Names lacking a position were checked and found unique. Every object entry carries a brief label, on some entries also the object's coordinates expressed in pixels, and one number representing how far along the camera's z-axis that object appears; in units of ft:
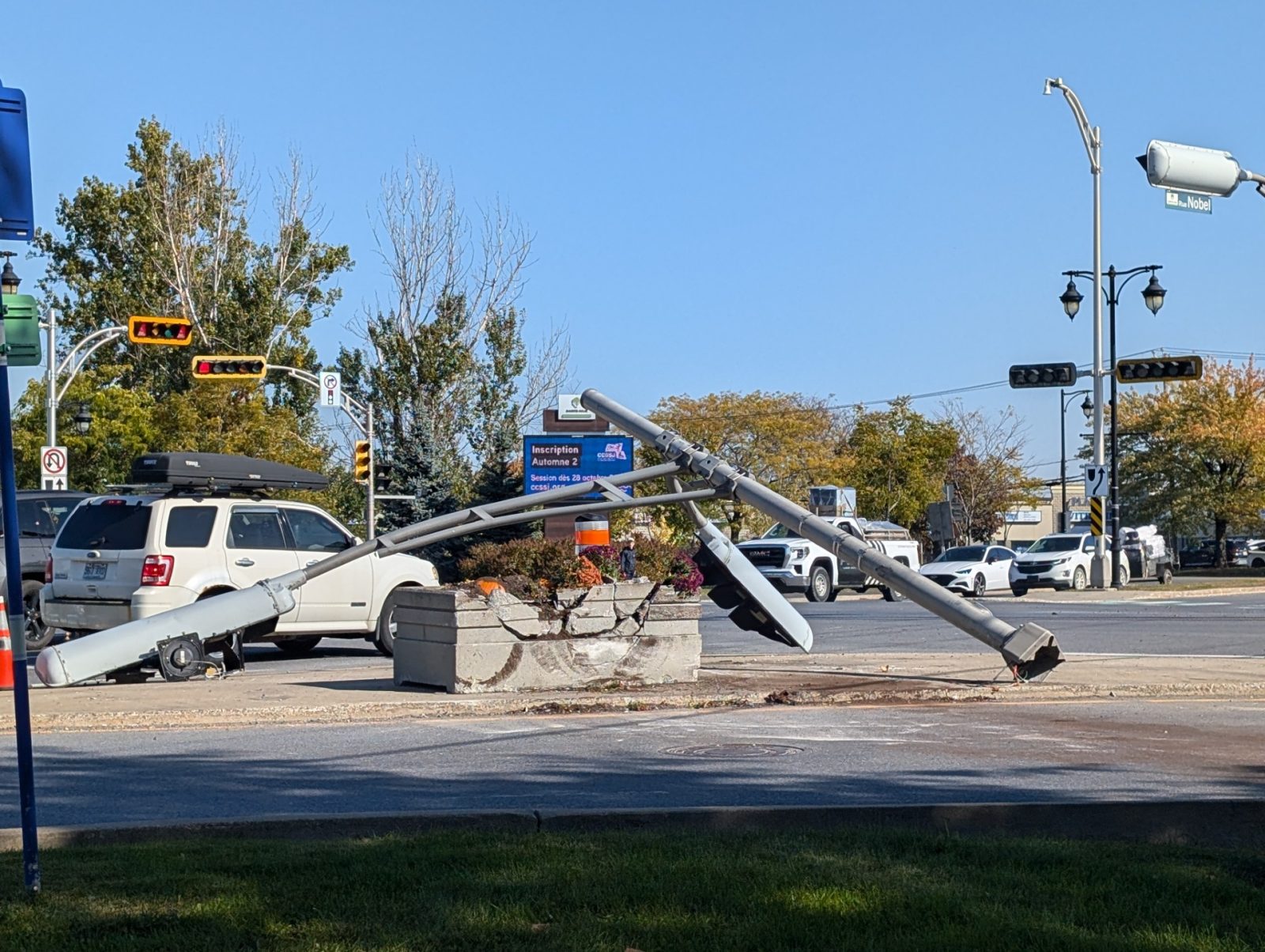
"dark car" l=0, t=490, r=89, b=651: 62.85
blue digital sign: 119.14
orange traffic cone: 44.98
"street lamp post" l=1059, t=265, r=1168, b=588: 129.59
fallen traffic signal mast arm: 41.57
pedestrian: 44.45
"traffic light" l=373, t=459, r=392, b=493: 123.44
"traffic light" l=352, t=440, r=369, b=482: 118.62
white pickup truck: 107.45
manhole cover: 31.22
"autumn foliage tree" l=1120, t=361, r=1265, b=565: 211.61
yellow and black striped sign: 124.88
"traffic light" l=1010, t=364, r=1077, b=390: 120.57
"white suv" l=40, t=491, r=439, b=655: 51.42
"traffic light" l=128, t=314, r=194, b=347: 99.45
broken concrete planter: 41.42
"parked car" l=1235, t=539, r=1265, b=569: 219.82
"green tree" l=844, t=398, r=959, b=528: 236.43
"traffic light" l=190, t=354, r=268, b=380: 113.29
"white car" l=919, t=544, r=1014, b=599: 129.08
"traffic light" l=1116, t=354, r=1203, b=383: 118.62
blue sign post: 17.13
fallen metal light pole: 41.34
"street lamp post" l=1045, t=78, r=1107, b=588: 123.44
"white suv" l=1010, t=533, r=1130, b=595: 133.59
